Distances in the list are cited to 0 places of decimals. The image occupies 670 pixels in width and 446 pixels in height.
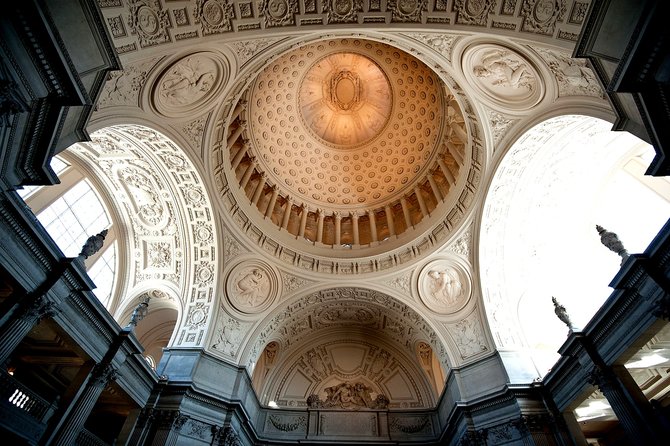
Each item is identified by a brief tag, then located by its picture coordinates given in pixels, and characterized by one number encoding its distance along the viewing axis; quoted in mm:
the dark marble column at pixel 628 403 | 8945
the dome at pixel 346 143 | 17750
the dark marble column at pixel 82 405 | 9469
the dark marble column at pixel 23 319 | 7848
